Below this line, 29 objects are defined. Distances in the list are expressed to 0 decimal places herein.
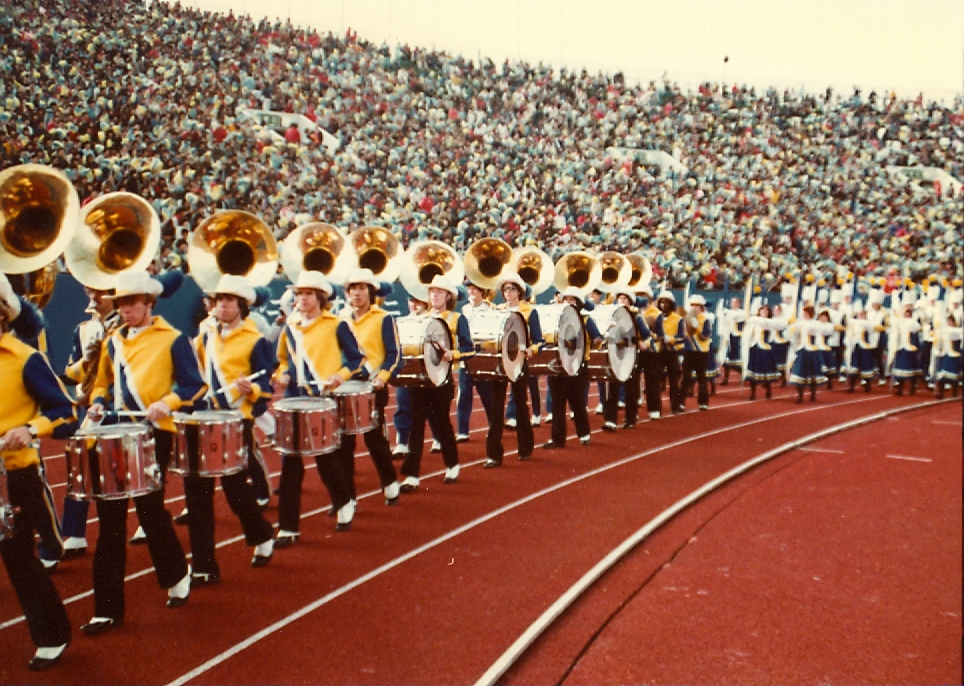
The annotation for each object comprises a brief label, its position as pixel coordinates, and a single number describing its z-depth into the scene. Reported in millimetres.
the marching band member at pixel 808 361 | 15570
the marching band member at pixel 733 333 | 19250
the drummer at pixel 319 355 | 6531
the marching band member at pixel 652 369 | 13078
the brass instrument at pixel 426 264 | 10406
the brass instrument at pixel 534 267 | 12225
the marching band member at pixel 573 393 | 10469
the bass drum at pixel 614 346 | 11227
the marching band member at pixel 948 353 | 16109
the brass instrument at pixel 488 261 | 11531
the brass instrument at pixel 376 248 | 9805
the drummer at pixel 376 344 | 7332
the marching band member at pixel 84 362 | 6012
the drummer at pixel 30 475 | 4148
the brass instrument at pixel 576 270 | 13234
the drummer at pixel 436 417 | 8008
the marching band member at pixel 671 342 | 13641
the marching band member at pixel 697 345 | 14062
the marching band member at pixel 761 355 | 15680
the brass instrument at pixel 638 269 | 14813
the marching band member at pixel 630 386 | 11859
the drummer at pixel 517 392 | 9180
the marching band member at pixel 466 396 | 10898
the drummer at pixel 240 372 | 5598
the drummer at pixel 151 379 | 4875
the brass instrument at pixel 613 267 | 14234
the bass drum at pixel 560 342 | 10195
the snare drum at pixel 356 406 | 6586
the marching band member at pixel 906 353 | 16484
